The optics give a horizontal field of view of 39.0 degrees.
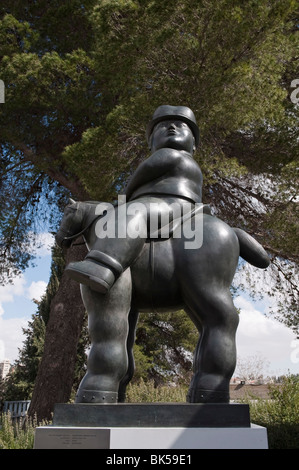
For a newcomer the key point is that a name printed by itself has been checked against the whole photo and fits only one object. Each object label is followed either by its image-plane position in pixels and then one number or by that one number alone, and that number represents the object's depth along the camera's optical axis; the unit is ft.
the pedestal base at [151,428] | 6.93
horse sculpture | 7.82
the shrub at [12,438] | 18.04
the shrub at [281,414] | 22.26
